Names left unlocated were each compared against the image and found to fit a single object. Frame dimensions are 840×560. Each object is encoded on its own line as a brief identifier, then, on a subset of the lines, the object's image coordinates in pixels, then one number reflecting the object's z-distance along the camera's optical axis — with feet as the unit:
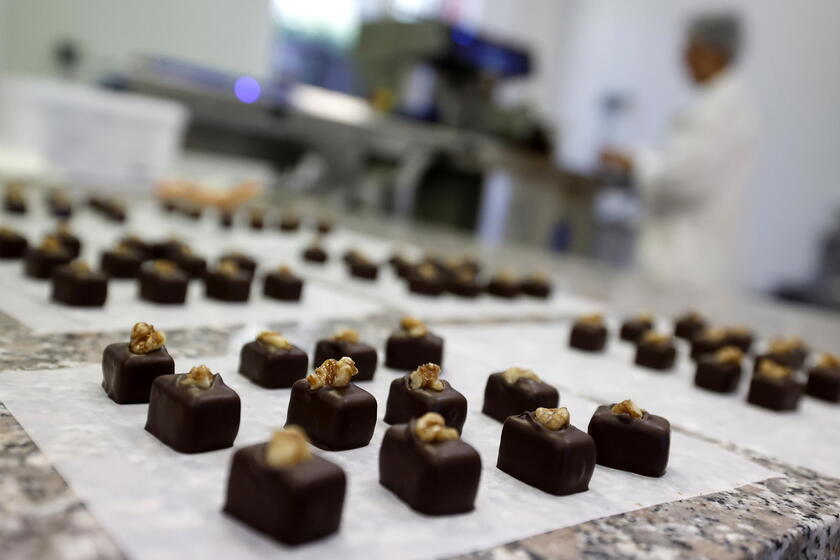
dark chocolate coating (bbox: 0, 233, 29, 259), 1.55
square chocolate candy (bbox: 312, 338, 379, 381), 1.14
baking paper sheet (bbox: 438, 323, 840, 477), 1.23
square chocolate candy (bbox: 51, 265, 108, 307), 1.30
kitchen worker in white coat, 4.13
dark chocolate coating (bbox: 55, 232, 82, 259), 1.59
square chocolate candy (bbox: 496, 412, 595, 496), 0.87
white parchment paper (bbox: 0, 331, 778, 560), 0.70
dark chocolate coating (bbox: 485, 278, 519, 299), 2.07
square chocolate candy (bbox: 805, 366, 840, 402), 1.55
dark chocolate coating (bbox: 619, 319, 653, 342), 1.77
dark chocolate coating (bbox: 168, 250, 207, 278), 1.60
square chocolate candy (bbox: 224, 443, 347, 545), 0.70
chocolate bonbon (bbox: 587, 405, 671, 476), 0.97
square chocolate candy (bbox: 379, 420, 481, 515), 0.78
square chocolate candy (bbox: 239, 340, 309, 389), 1.06
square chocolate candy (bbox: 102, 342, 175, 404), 0.93
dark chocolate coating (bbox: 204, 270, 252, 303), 1.49
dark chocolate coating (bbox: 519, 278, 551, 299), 2.20
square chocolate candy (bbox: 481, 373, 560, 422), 1.05
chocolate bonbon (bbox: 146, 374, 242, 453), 0.83
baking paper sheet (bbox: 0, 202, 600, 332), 1.31
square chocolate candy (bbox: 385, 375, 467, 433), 0.96
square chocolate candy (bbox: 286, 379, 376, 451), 0.89
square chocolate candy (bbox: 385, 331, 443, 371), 1.23
